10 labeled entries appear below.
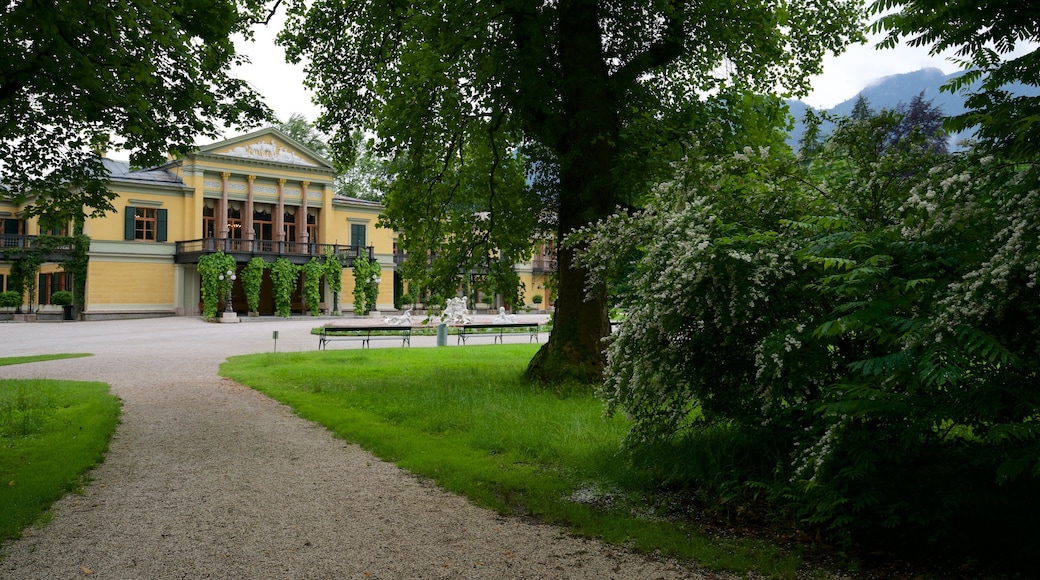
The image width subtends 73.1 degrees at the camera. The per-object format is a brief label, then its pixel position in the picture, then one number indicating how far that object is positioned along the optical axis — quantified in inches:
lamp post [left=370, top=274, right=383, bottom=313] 1756.9
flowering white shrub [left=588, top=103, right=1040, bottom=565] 129.0
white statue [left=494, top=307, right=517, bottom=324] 1261.8
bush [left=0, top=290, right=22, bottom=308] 1401.3
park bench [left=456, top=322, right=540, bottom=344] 916.3
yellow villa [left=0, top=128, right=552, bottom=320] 1499.8
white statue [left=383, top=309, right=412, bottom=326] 1129.1
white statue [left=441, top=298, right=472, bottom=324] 1269.8
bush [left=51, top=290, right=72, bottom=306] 1447.0
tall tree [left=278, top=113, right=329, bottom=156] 2214.6
